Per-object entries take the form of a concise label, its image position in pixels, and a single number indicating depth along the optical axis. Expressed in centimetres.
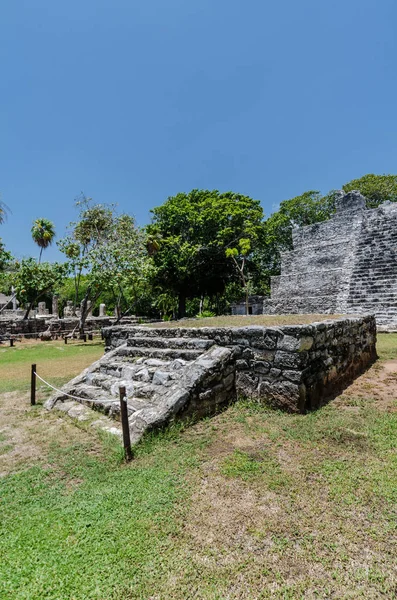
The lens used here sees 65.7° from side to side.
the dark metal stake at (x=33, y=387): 558
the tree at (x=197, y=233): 2153
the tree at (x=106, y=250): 1703
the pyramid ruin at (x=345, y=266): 1385
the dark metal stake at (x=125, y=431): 340
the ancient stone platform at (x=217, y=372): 428
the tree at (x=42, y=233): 2309
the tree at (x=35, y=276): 1903
